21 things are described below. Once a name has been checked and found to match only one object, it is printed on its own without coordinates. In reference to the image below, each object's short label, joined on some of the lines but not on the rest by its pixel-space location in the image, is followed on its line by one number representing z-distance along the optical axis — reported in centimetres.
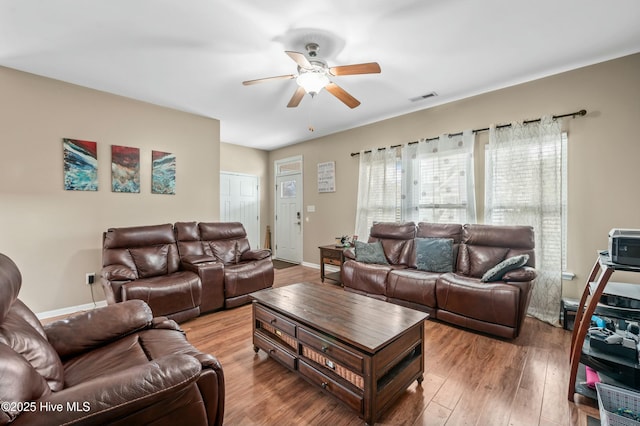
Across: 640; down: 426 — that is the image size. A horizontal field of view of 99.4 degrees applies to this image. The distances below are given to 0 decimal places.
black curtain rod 281
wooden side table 424
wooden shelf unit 158
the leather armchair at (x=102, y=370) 82
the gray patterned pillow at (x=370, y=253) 369
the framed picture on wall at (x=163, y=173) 392
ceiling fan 217
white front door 591
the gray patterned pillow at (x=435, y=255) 323
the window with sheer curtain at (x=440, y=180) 351
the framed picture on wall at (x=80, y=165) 323
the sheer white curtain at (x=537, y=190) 289
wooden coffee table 153
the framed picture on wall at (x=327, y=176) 516
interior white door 587
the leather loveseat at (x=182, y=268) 276
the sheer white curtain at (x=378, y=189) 421
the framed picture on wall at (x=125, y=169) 357
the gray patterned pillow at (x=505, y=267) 261
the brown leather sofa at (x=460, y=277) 249
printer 157
